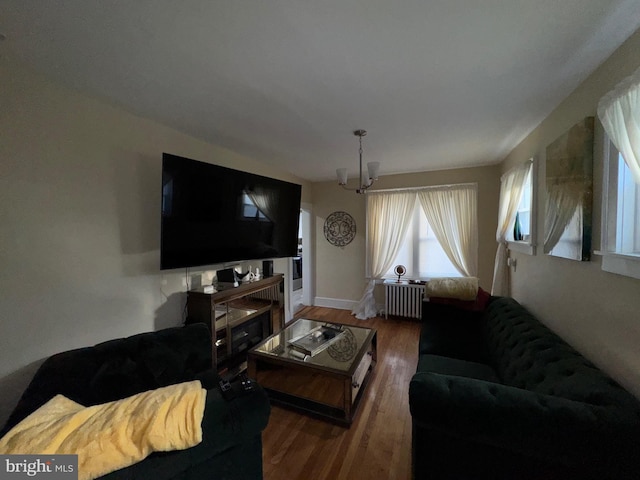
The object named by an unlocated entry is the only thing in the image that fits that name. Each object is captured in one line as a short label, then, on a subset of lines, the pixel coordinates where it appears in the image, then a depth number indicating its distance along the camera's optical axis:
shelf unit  2.25
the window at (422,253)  3.93
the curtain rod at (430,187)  3.61
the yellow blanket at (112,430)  0.79
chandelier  2.28
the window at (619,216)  1.12
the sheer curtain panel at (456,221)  3.62
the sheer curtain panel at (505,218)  2.57
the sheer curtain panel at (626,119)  1.01
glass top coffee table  1.85
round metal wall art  4.40
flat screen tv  1.98
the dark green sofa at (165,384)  0.94
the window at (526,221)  2.14
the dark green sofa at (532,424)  0.85
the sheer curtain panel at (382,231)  4.00
